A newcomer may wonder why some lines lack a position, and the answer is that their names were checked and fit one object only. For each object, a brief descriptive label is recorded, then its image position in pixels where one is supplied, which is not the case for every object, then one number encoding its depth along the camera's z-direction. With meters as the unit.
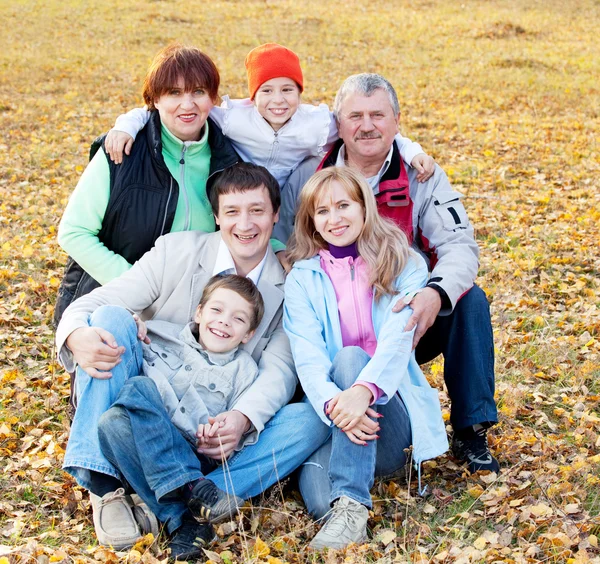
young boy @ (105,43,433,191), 4.32
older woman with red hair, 3.98
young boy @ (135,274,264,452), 3.43
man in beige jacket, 3.13
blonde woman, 3.22
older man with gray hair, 3.65
